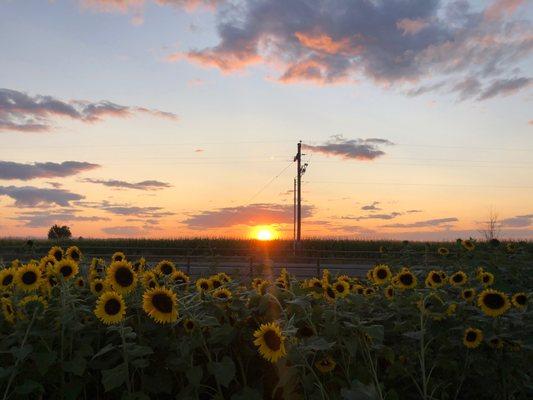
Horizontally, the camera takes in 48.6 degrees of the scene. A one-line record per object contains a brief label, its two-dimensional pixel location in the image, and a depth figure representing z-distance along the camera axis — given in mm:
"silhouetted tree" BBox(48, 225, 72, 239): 62344
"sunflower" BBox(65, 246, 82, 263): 4875
